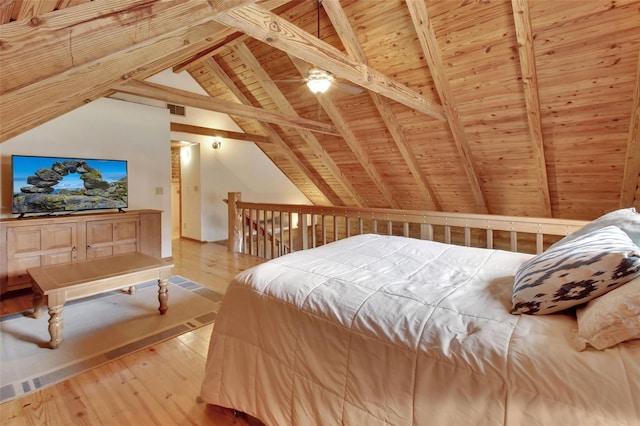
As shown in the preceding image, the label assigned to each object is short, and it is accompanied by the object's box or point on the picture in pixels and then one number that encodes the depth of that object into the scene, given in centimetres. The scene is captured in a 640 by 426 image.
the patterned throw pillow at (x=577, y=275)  93
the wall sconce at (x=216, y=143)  634
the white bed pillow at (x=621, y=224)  133
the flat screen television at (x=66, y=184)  338
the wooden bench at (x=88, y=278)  223
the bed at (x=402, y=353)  80
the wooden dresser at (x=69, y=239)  318
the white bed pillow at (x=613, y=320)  78
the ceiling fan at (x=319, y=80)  303
